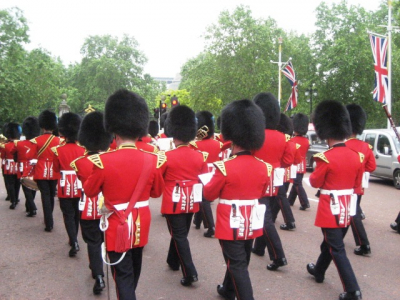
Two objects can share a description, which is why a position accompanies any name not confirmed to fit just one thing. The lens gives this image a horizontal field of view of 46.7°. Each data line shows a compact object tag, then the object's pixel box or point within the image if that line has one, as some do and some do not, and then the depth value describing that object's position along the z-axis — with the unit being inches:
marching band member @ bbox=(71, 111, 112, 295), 177.6
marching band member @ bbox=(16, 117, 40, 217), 335.0
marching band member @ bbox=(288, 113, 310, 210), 356.5
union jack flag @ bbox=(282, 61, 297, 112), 914.9
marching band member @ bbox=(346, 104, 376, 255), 233.0
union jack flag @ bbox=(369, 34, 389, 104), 601.6
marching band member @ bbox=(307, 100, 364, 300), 172.2
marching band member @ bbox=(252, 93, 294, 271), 209.3
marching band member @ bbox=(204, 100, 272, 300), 148.3
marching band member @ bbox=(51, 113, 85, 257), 222.2
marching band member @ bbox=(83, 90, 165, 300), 134.3
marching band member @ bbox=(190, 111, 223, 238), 273.6
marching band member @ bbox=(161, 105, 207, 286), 189.8
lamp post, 1182.9
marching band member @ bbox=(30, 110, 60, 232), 277.7
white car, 486.0
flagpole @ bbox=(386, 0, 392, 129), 785.3
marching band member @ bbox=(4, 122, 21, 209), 360.5
